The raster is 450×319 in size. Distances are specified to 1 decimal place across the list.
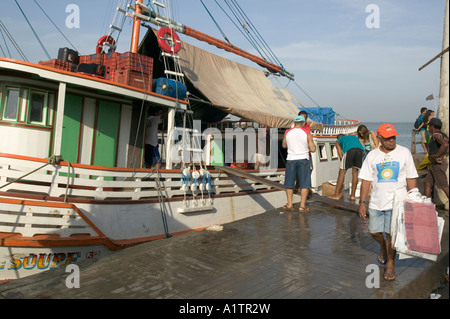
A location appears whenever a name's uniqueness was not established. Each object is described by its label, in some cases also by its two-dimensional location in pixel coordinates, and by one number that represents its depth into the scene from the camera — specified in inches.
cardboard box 394.0
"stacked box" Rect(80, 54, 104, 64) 311.3
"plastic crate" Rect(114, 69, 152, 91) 289.0
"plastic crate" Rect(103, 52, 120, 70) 302.7
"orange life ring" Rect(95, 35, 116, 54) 362.7
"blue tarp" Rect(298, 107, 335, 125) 713.1
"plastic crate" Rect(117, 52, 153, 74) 291.6
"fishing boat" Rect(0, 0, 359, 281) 216.1
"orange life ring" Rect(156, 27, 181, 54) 373.4
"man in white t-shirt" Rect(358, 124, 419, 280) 139.8
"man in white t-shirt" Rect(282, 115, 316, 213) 268.4
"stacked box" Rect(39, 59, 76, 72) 270.2
